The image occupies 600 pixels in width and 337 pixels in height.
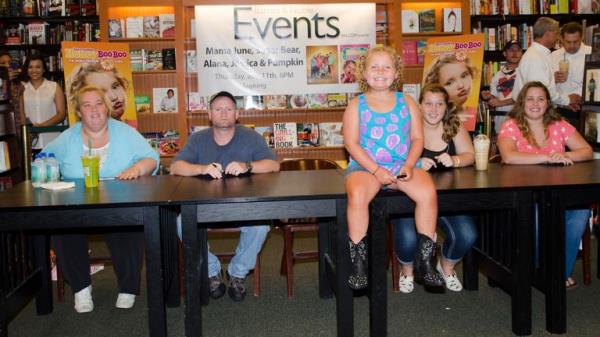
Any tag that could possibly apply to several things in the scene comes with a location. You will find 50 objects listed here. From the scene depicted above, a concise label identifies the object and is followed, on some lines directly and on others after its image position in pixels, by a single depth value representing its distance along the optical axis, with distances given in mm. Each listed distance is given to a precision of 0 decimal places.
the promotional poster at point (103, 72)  5152
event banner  5742
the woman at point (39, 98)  5816
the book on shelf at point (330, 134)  6035
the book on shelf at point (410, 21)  6000
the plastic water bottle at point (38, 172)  3055
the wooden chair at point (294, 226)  3535
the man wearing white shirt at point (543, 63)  5055
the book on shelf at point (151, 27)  5836
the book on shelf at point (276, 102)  5918
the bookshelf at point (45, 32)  7051
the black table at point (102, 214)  2504
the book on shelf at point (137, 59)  5898
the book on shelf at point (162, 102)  5953
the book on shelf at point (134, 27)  5840
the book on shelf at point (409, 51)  6070
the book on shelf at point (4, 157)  5035
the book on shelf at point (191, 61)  5852
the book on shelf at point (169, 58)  5883
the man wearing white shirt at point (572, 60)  5191
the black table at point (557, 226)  2752
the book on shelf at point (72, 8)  7059
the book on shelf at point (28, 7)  7020
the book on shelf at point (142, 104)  5957
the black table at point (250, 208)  2605
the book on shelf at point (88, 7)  7051
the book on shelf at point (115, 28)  5840
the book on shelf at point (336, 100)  5957
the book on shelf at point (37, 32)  7047
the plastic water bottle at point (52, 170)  3084
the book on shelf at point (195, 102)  5891
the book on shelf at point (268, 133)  5973
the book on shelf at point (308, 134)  6012
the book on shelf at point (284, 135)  5973
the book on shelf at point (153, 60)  5891
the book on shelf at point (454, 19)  6039
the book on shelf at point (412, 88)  6086
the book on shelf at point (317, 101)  5945
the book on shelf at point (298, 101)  5941
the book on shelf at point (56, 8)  7047
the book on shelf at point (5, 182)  5000
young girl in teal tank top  2619
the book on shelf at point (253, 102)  5898
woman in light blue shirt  3297
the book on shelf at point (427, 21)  6039
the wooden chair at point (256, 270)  3521
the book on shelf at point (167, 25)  5836
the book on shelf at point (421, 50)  6082
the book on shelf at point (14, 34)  7055
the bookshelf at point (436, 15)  6039
